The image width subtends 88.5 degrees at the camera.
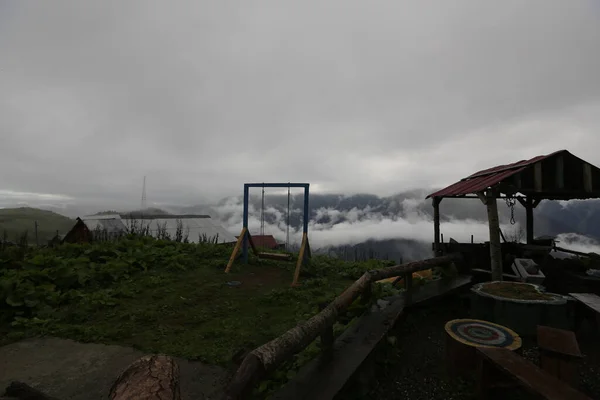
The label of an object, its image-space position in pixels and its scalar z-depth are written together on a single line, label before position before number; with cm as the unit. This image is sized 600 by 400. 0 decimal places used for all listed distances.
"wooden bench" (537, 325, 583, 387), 323
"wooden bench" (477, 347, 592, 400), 258
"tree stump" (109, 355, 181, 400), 188
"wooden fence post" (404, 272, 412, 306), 593
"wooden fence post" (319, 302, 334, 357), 380
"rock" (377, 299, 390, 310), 570
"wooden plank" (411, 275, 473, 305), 611
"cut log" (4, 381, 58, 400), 263
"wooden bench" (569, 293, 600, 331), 470
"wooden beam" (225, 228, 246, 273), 938
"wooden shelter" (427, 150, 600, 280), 698
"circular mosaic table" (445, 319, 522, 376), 375
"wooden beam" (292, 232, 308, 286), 833
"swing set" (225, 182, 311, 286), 926
